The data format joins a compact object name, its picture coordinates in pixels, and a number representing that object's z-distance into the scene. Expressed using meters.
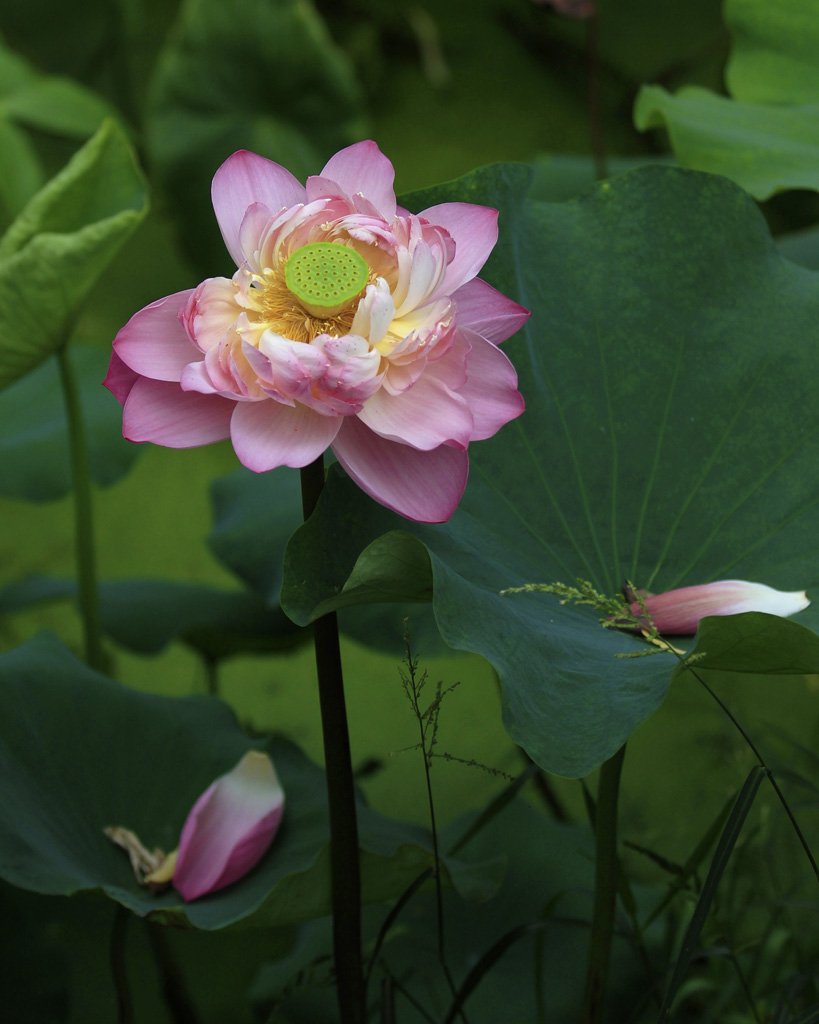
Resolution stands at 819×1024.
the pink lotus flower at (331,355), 2.53
